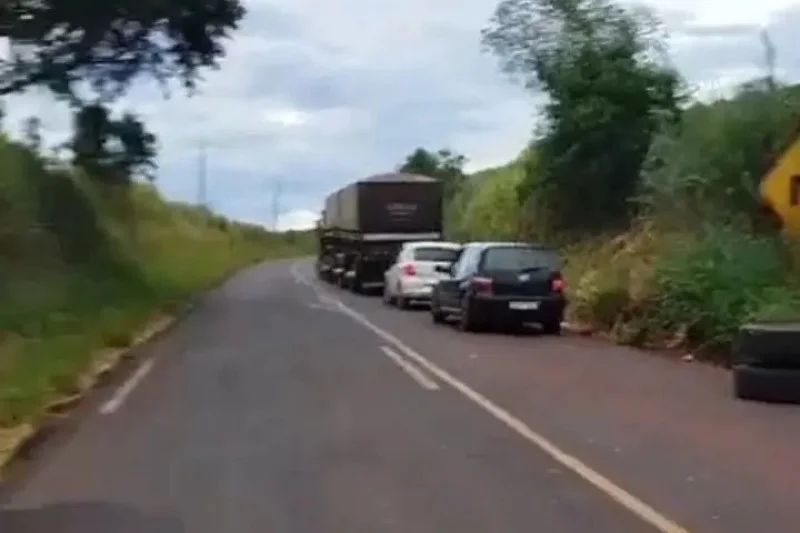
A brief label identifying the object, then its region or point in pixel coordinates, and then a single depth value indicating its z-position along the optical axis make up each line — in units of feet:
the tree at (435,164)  336.08
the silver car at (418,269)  131.23
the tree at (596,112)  137.28
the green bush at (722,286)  76.74
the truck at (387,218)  162.40
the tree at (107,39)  116.88
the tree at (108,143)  141.59
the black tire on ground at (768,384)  58.03
